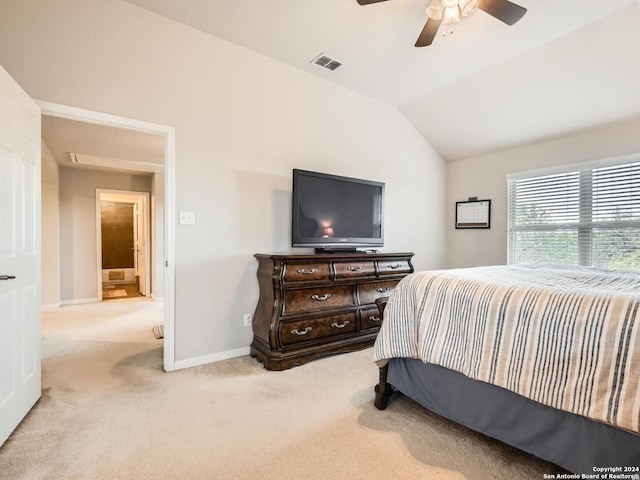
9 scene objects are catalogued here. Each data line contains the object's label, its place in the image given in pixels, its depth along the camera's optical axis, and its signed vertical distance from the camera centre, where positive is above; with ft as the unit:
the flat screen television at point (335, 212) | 10.00 +0.82
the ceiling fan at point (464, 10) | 6.33 +4.65
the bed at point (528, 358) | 3.92 -1.81
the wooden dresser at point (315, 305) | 8.81 -2.05
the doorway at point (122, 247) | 22.30 -0.87
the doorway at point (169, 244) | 8.64 -0.22
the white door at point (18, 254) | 5.58 -0.35
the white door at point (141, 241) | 20.49 -0.36
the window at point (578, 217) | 10.83 +0.73
